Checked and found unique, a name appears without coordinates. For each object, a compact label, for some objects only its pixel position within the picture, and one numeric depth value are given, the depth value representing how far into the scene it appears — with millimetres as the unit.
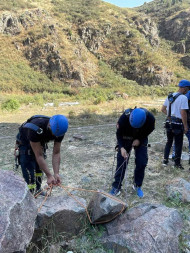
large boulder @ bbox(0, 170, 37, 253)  1810
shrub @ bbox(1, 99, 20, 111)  15972
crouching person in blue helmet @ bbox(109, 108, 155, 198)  3068
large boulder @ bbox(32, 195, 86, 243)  2512
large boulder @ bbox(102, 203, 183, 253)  2236
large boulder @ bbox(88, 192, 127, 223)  2615
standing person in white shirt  4348
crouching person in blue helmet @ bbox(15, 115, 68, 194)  2625
